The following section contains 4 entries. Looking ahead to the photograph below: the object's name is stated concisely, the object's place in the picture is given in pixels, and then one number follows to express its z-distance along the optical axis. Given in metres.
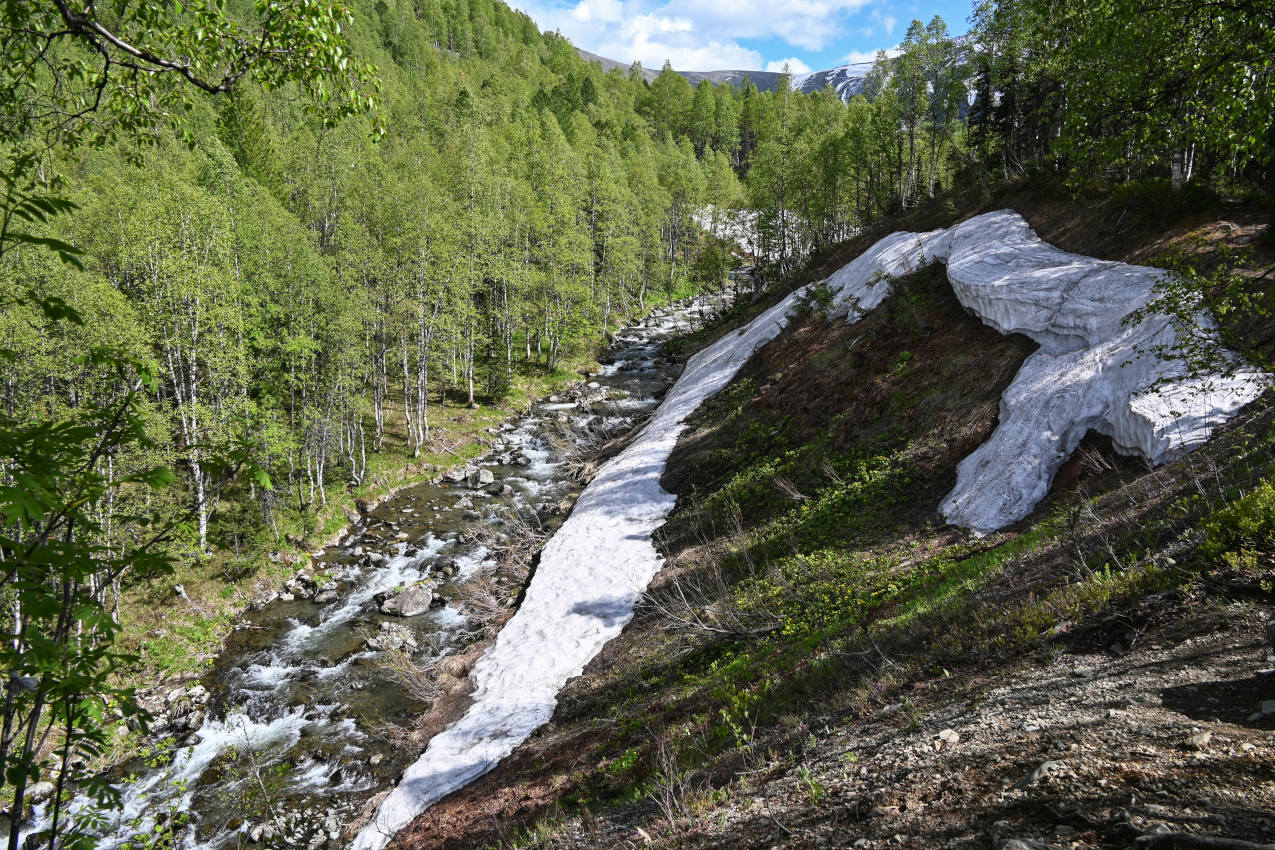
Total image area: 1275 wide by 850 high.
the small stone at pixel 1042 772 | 4.44
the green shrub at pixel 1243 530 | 6.31
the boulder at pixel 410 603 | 19.78
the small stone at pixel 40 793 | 13.44
